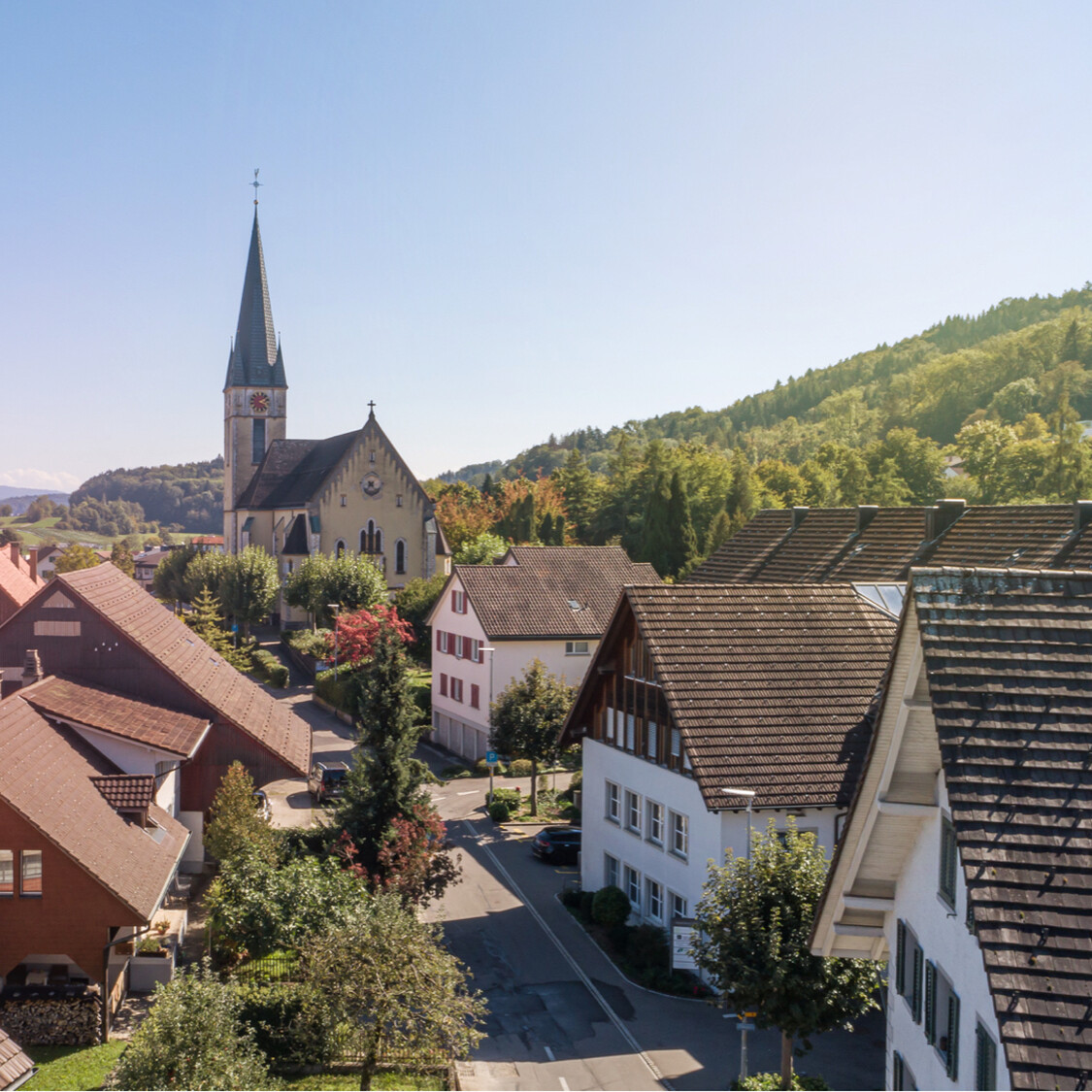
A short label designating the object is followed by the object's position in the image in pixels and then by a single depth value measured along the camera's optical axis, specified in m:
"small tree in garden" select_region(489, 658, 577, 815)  40.09
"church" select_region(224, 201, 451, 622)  87.38
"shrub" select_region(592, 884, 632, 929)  26.80
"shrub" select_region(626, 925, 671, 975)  24.62
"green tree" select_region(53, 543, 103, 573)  100.34
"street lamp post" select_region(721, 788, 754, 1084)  16.91
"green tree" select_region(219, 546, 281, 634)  75.06
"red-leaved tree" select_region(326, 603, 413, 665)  59.16
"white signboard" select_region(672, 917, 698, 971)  22.53
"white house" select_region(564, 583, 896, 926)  23.16
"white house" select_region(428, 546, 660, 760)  47.34
